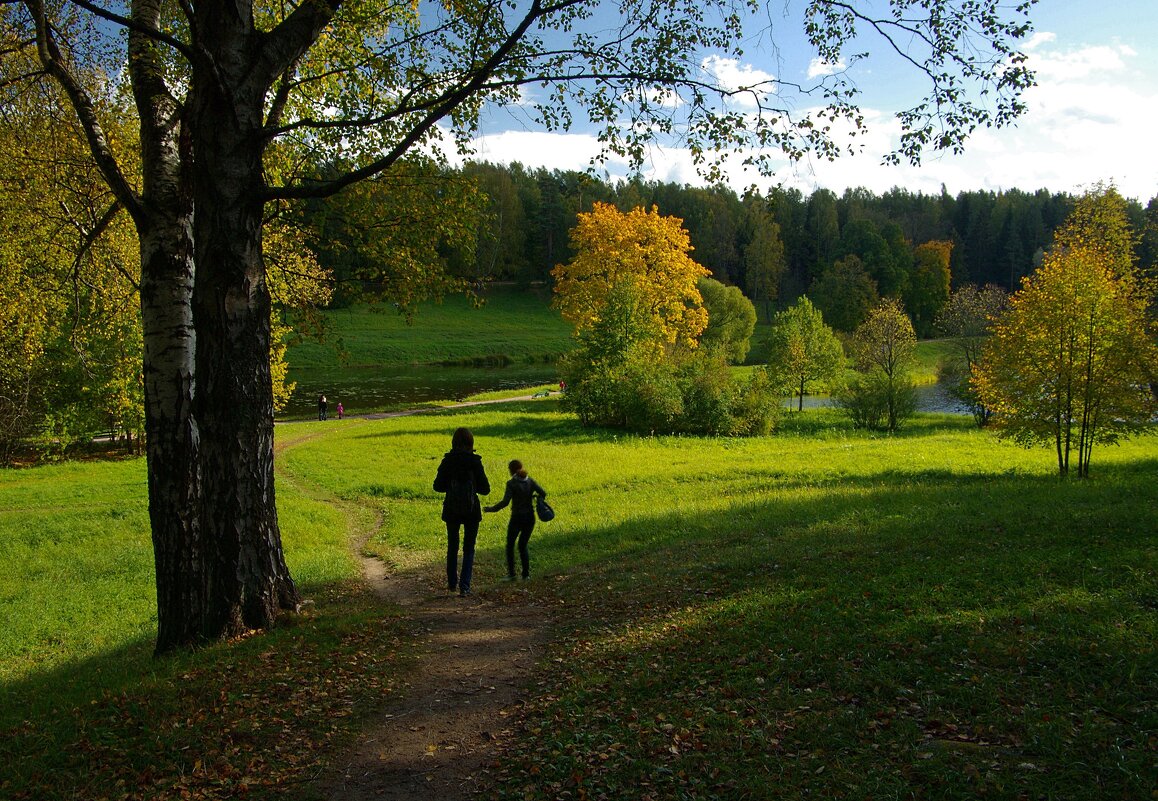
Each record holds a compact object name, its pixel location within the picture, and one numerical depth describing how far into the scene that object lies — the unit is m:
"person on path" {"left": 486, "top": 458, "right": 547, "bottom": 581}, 11.16
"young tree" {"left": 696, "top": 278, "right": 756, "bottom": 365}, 69.81
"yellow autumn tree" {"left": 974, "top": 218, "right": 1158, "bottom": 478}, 18.92
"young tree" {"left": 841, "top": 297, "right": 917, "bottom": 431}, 37.09
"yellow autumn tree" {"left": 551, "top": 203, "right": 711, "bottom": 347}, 40.72
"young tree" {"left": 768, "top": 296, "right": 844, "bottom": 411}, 49.09
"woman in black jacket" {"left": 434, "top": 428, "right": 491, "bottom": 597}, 10.01
